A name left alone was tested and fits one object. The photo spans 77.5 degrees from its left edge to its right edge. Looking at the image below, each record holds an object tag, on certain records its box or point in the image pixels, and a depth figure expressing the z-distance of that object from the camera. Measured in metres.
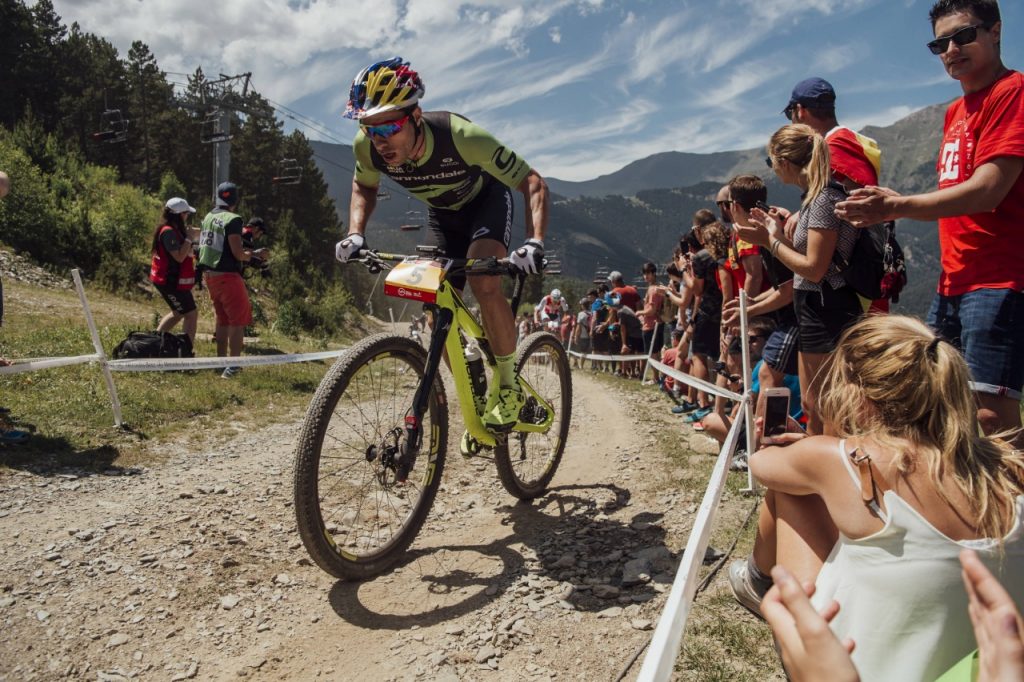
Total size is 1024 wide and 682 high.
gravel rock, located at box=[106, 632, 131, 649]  2.94
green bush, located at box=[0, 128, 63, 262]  18.05
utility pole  33.19
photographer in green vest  8.84
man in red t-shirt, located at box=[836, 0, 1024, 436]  3.01
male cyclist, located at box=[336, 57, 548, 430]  3.75
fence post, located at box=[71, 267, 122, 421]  5.77
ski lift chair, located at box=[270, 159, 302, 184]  60.35
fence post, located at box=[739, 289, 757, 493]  4.80
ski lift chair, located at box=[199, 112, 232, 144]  34.23
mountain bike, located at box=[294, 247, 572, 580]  3.25
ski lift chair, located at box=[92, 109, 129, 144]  53.16
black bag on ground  8.23
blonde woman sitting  1.70
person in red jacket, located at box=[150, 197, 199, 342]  8.72
